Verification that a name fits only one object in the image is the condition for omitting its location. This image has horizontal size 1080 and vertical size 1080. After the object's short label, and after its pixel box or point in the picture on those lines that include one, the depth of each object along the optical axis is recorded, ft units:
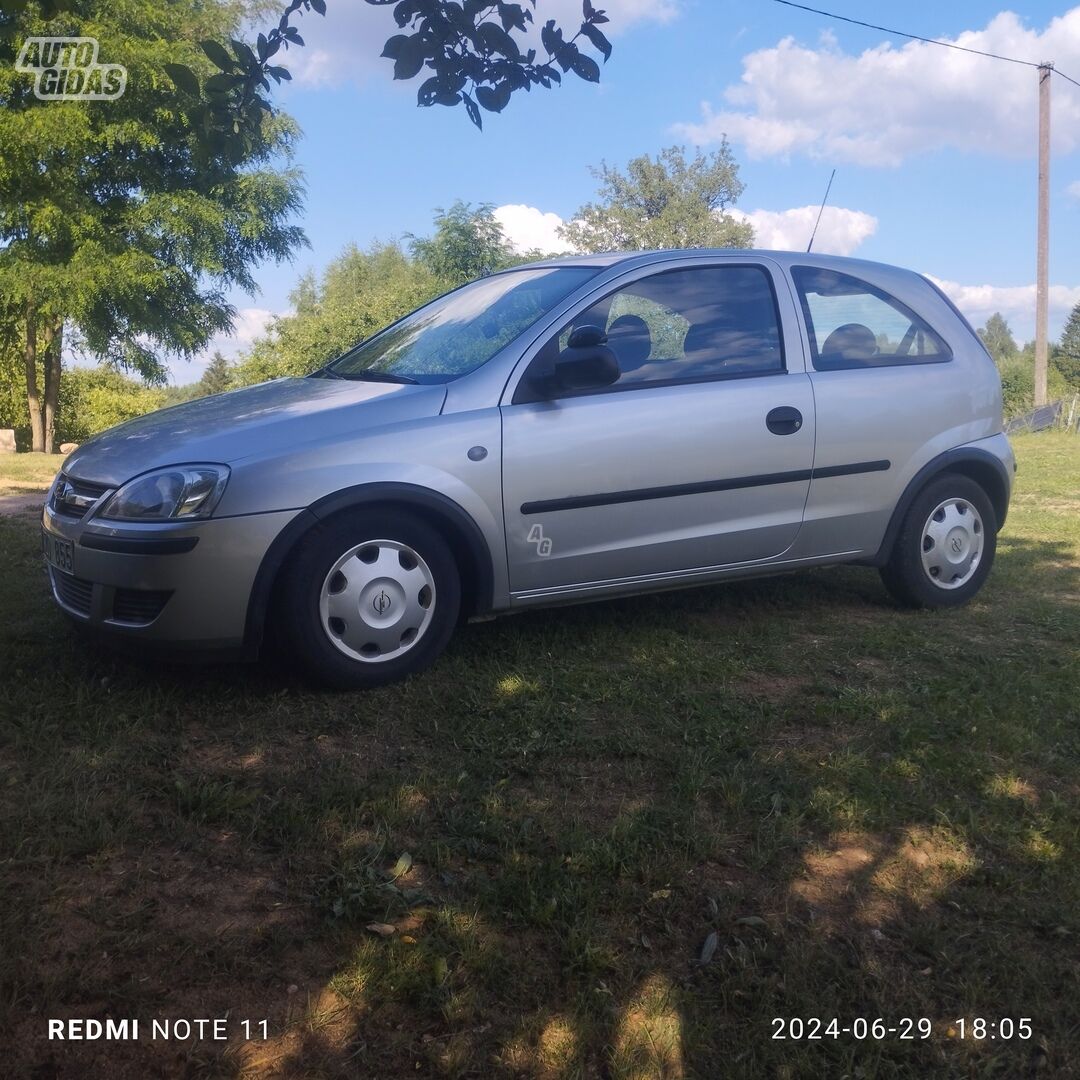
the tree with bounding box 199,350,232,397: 287.69
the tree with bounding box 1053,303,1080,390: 329.11
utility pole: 82.07
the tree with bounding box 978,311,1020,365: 546.67
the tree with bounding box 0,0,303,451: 69.82
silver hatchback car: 12.69
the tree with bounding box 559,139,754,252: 178.09
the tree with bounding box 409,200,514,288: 97.96
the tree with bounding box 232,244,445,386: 89.92
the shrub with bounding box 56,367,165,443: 89.92
